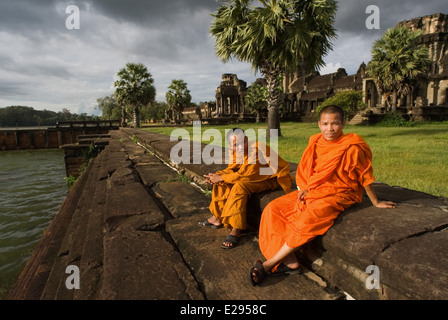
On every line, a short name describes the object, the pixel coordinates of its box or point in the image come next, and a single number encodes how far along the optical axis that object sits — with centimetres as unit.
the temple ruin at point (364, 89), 2115
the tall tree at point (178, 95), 3453
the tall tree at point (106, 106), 8157
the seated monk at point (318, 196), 160
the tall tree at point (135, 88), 3088
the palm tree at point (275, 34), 990
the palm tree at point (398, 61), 1895
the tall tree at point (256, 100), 2988
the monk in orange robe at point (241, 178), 220
